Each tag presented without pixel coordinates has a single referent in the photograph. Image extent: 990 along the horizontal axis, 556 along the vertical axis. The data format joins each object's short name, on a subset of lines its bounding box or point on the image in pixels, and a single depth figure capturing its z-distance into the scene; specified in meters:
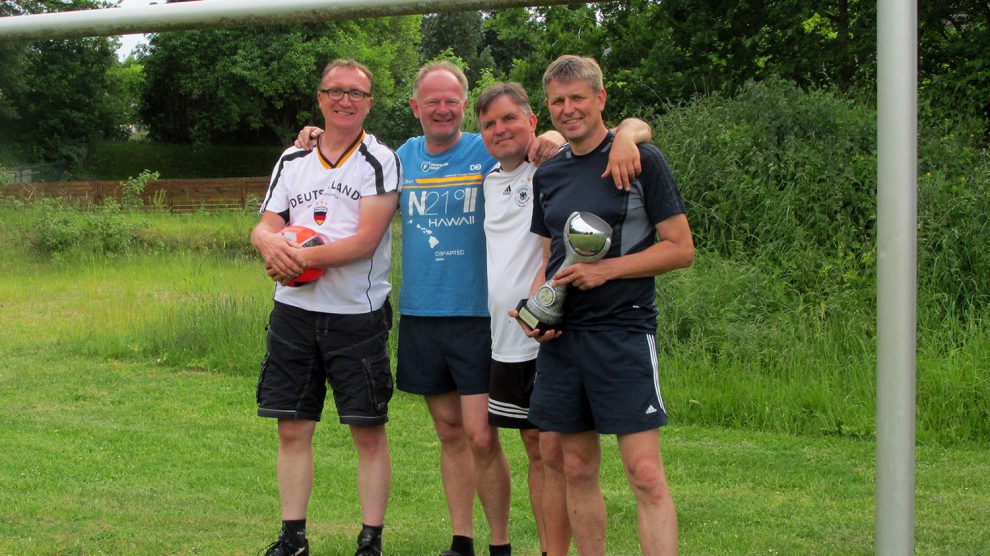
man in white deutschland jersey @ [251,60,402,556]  4.41
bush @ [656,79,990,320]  9.42
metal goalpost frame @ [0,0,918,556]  2.46
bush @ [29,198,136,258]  18.94
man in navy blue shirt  3.61
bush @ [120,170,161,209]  21.95
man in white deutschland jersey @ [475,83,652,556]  4.06
